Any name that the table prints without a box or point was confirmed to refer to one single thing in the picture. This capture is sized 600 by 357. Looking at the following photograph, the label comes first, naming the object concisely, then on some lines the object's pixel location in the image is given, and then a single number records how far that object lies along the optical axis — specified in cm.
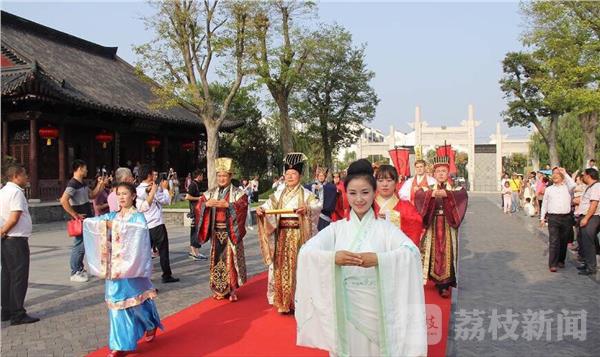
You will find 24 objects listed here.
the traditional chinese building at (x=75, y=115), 1623
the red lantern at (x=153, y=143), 2313
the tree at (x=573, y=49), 1486
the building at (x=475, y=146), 4859
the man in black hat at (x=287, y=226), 579
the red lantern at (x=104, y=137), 1944
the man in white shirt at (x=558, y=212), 810
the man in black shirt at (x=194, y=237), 944
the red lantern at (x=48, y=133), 1670
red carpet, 452
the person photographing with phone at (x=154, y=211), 728
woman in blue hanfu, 437
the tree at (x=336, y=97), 2866
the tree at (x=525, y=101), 2922
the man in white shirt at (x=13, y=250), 545
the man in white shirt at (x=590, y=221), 756
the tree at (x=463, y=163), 4617
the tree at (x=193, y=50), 1714
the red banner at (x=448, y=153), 707
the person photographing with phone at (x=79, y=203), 724
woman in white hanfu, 295
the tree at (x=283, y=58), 1920
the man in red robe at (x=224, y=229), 646
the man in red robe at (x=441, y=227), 648
